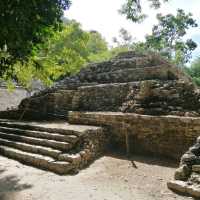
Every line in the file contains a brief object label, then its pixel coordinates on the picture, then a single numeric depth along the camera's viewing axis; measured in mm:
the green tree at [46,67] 11573
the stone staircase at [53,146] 7324
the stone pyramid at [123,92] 9477
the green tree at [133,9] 9536
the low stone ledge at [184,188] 5373
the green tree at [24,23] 6250
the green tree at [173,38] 28031
